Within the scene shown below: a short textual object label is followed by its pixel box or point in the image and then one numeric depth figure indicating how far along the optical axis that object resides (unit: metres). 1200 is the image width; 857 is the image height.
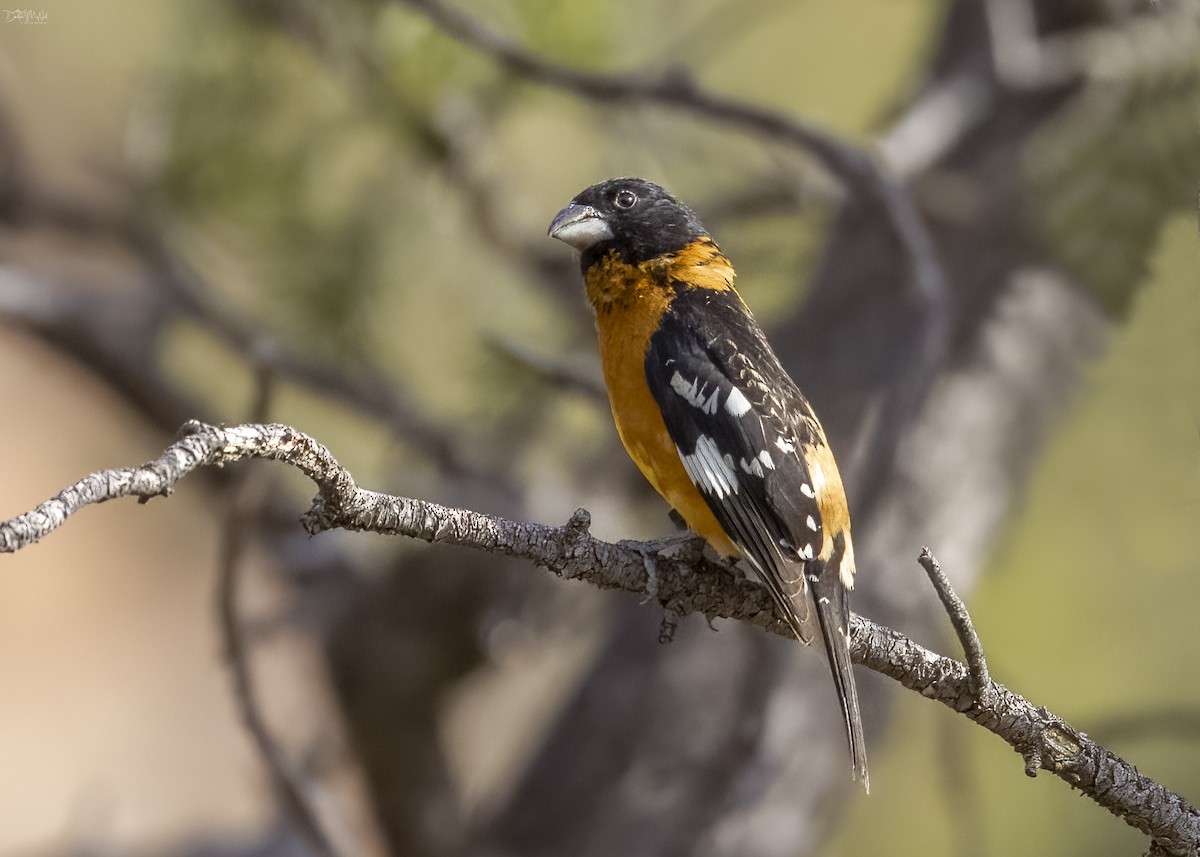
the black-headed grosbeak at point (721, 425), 5.38
